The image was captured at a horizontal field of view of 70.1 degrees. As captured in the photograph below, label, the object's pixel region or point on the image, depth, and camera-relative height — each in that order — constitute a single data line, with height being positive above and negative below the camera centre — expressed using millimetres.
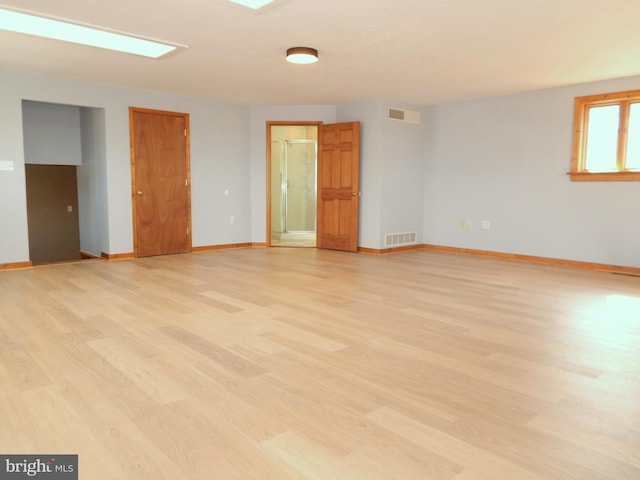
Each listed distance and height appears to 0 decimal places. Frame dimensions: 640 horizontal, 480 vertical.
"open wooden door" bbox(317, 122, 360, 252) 7219 +136
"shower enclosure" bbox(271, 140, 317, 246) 9508 +51
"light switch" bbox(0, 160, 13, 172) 5535 +321
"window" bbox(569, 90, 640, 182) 5660 +735
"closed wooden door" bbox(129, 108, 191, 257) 6582 +157
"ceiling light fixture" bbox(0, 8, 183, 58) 3846 +1437
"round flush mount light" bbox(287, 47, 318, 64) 4469 +1360
